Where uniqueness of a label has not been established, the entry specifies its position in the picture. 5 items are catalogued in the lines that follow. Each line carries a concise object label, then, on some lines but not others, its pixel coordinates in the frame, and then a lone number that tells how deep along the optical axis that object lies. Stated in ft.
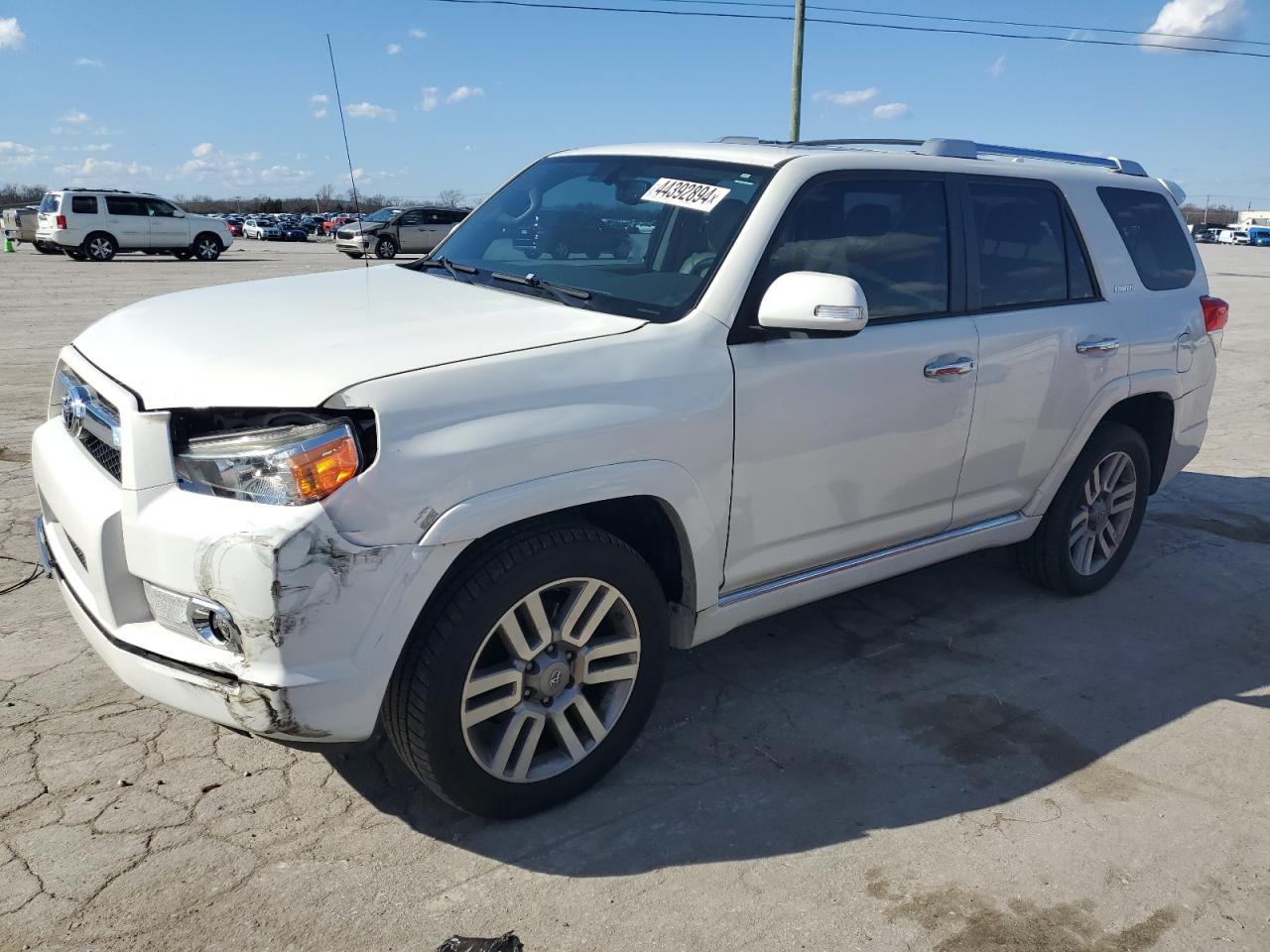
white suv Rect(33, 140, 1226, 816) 7.84
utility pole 67.77
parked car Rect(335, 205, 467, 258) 94.07
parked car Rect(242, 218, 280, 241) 168.45
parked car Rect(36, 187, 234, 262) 83.71
